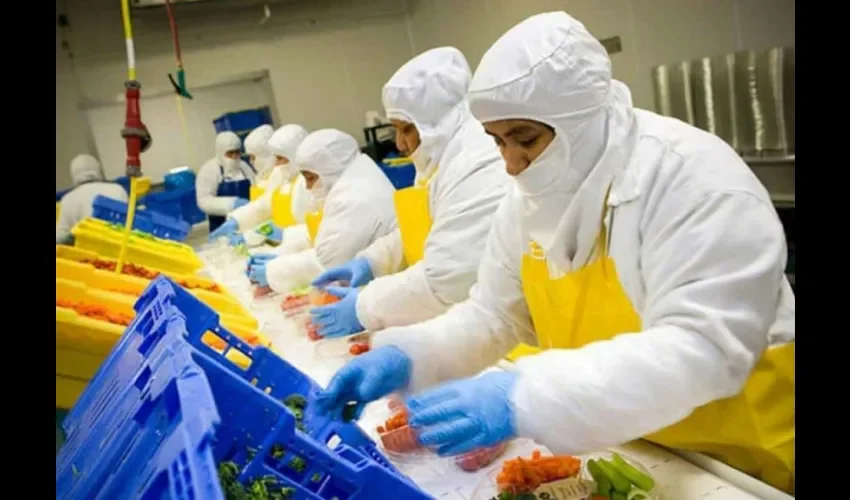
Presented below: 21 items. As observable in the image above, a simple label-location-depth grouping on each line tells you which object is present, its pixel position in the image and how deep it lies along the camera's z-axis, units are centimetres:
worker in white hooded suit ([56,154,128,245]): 492
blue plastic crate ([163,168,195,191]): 617
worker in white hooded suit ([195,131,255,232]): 582
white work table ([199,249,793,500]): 108
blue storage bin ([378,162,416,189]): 502
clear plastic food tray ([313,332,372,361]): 199
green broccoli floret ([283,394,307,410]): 137
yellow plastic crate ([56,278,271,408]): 187
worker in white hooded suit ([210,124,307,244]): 446
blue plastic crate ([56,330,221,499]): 69
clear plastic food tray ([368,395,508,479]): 126
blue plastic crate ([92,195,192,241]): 429
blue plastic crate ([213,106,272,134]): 640
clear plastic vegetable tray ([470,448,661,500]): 106
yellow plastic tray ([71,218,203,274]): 335
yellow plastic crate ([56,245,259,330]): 254
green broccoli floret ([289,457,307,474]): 95
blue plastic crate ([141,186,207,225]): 586
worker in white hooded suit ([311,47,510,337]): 199
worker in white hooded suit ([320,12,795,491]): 102
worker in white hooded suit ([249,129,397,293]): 299
